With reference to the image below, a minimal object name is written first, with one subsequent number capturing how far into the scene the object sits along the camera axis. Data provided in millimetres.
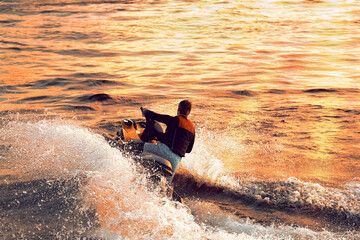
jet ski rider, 11906
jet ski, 11797
